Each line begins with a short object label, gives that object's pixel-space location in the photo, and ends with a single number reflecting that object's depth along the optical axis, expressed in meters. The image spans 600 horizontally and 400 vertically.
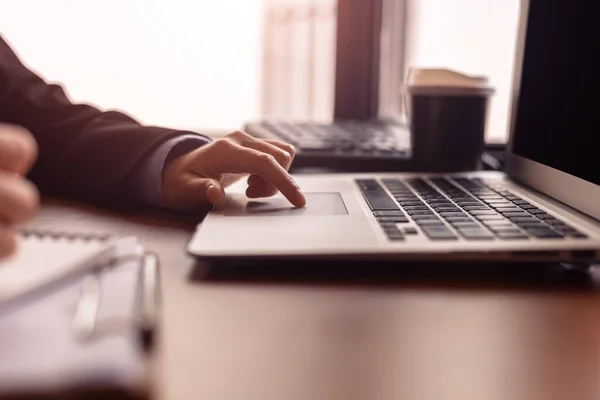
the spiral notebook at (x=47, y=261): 0.35
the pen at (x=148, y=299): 0.30
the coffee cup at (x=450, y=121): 0.90
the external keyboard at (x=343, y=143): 0.94
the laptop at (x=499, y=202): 0.48
